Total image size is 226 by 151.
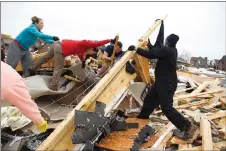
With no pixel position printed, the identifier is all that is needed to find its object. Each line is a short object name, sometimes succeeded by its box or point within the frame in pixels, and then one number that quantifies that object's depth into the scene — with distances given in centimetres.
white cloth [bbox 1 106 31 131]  473
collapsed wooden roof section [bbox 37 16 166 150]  376
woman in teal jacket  619
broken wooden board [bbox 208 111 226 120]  532
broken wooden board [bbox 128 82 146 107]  596
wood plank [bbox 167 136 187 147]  439
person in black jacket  453
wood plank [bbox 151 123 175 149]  430
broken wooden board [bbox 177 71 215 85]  915
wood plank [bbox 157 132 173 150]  425
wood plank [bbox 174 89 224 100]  696
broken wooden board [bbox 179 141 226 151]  407
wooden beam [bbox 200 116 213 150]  401
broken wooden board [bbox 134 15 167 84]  539
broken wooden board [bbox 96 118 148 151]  427
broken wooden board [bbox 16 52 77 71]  678
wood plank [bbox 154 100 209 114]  619
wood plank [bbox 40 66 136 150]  385
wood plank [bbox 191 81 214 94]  762
